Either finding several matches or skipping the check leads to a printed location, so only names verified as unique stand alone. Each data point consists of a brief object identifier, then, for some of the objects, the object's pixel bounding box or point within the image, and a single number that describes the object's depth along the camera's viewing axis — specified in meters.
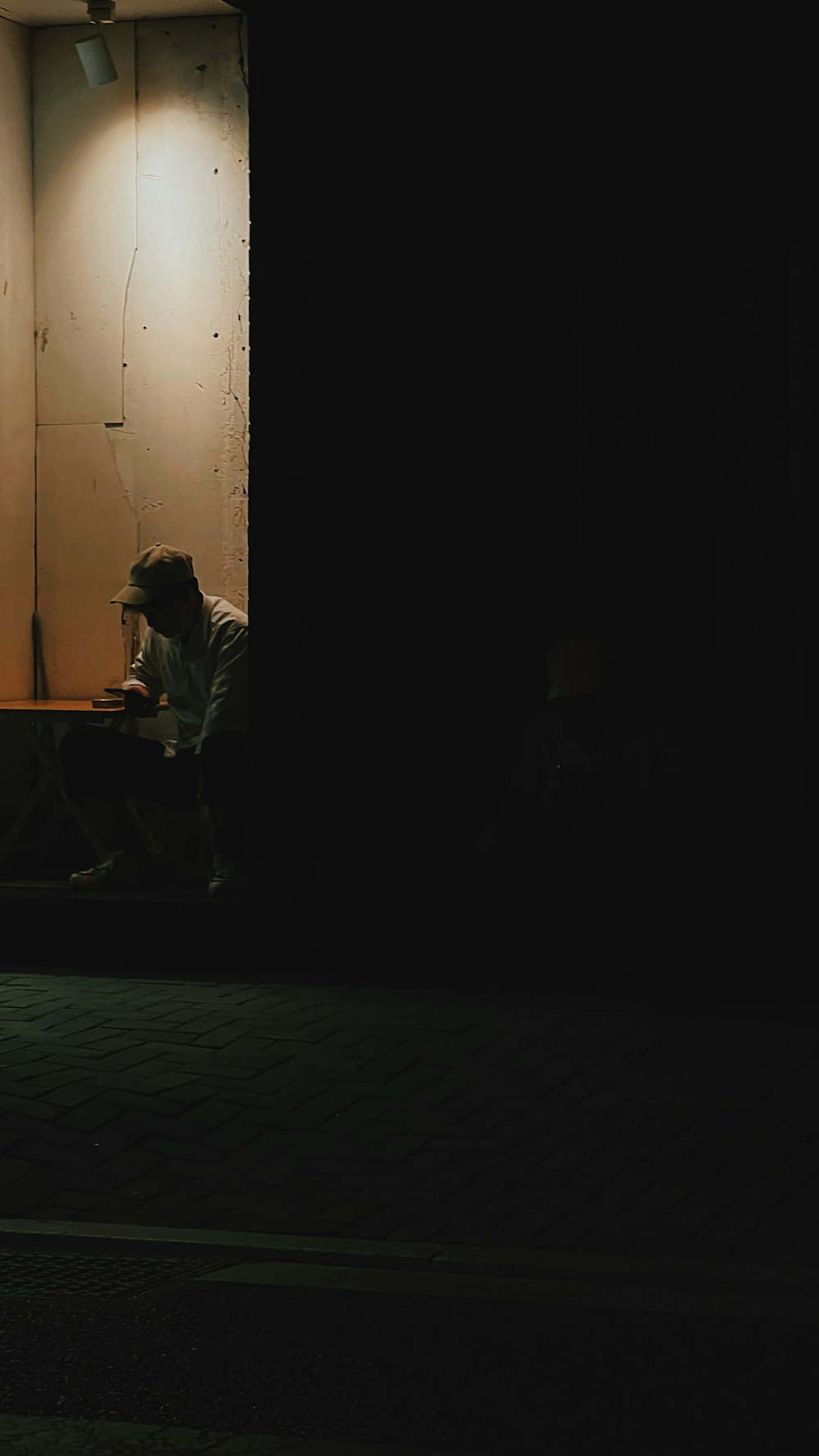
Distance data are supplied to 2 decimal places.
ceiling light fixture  10.70
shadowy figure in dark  8.92
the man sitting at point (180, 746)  9.80
